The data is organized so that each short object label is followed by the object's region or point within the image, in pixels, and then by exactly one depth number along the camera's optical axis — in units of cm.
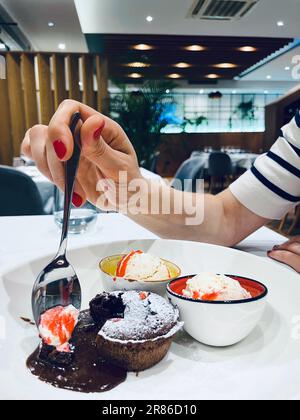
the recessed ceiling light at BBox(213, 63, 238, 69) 789
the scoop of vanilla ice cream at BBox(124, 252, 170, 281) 53
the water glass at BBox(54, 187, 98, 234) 96
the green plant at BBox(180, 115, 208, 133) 1049
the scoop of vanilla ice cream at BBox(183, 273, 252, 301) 46
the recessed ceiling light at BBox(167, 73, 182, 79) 863
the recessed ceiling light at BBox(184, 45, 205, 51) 641
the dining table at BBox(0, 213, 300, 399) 33
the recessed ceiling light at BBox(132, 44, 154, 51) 630
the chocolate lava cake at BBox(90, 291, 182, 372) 38
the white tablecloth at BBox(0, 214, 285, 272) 82
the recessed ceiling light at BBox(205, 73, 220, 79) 906
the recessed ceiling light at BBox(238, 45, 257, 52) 654
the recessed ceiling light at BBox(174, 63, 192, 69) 771
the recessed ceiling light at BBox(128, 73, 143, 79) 793
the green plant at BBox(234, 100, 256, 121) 1132
